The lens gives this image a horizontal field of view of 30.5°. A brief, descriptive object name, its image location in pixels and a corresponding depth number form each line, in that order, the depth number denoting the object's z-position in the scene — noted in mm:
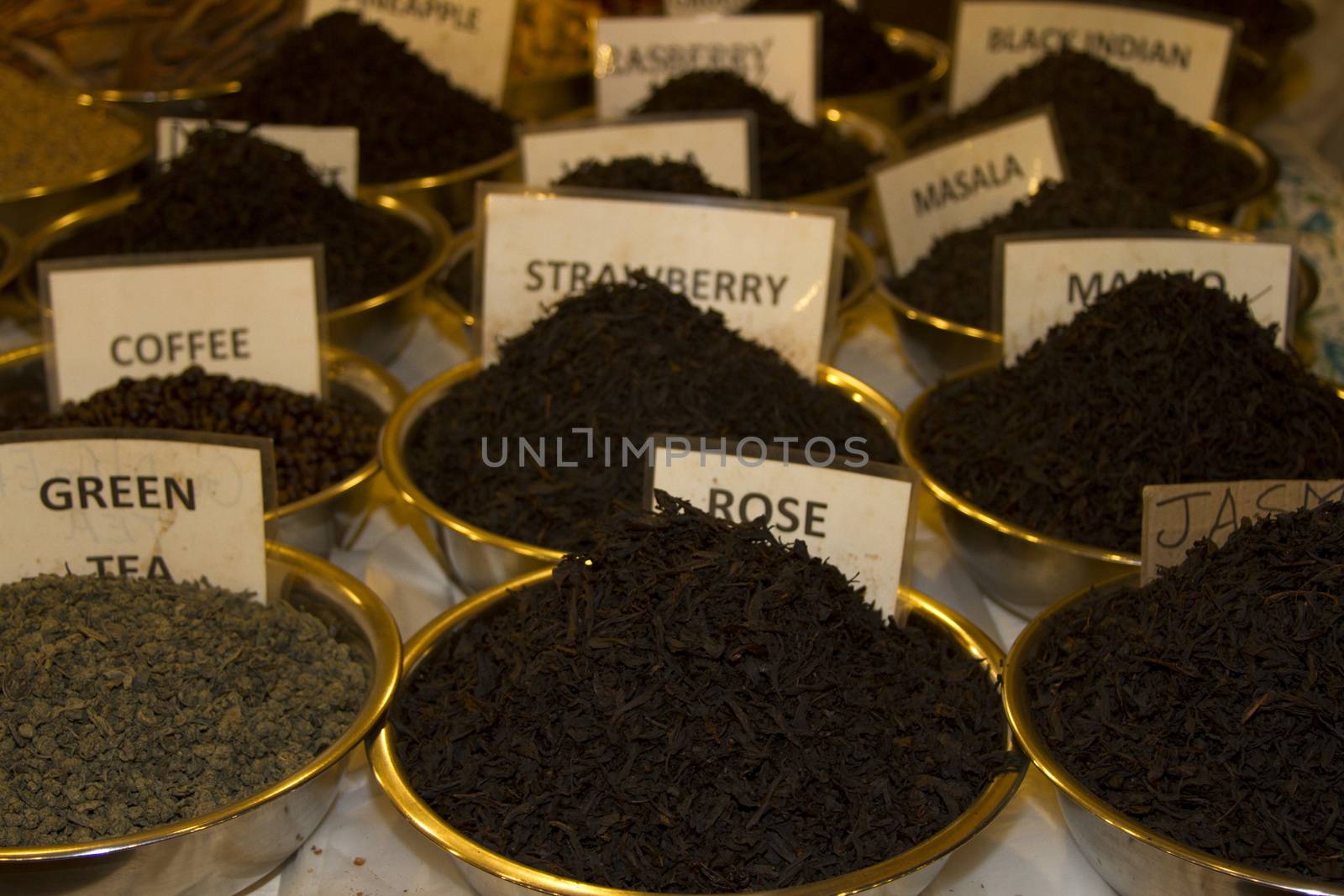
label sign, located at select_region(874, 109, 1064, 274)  1010
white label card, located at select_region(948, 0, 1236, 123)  1110
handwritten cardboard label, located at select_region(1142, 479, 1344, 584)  797
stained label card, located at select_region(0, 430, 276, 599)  819
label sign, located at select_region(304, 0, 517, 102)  1156
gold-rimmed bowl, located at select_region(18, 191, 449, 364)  958
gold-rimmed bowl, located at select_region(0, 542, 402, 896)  728
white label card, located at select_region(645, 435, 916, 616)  798
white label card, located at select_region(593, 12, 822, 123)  1129
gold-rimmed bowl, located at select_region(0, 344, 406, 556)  938
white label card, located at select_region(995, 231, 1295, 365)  909
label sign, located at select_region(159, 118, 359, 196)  1031
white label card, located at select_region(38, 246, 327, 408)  909
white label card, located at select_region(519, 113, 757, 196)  1012
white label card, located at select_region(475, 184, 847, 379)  914
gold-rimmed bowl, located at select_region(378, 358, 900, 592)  831
